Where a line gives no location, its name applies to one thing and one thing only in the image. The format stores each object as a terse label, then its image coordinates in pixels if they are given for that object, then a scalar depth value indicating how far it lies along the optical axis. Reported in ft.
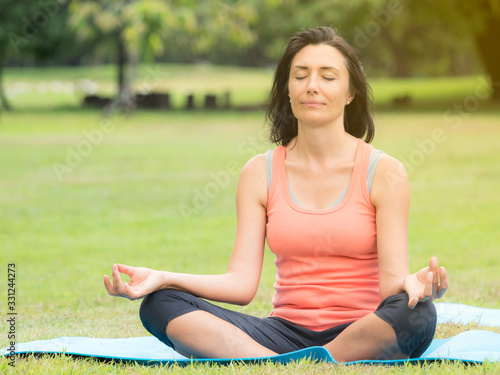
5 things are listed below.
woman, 11.53
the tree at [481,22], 87.71
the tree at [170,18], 40.98
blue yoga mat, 11.67
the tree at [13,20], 90.36
